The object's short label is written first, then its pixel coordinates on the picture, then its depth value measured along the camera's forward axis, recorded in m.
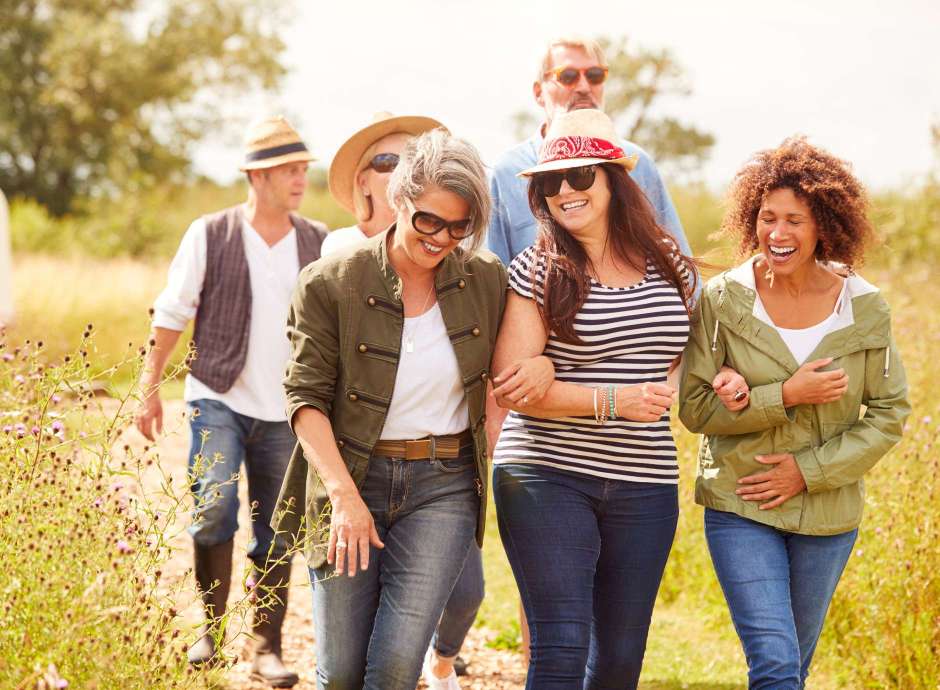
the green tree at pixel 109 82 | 30.92
